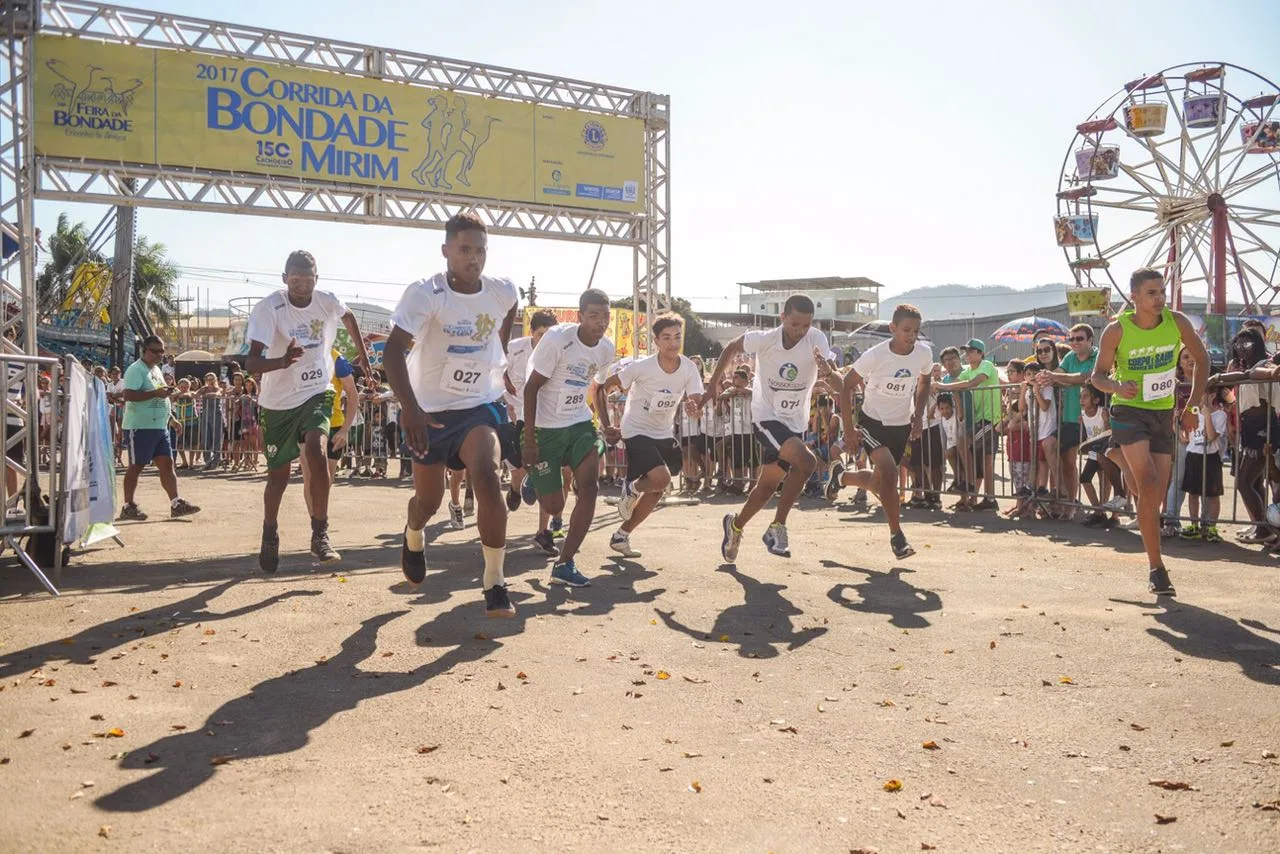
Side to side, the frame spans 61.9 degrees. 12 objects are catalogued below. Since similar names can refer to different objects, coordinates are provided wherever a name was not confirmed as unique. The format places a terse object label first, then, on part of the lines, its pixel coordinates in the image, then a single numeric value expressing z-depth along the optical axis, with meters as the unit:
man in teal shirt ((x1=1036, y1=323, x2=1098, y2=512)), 10.20
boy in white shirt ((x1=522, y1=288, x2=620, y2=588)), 7.10
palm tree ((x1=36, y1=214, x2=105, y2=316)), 45.38
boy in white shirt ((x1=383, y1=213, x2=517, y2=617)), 5.38
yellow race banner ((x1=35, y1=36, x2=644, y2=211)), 13.85
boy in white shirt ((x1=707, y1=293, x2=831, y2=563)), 7.69
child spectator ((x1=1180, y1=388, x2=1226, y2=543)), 8.74
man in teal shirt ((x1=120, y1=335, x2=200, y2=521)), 11.20
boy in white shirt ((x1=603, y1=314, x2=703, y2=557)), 7.90
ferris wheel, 32.06
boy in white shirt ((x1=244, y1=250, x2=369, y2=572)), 7.19
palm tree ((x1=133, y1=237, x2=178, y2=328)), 53.56
